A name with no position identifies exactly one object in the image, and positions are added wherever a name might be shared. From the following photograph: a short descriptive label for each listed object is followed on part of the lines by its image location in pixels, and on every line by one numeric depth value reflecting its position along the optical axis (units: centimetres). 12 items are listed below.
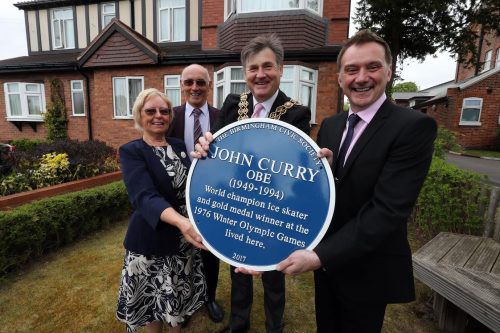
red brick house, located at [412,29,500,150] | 1717
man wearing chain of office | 174
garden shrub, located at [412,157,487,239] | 358
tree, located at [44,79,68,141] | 1276
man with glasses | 262
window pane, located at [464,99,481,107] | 1750
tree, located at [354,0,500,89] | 1102
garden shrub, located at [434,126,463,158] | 691
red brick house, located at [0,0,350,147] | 938
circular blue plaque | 133
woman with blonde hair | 185
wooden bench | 197
